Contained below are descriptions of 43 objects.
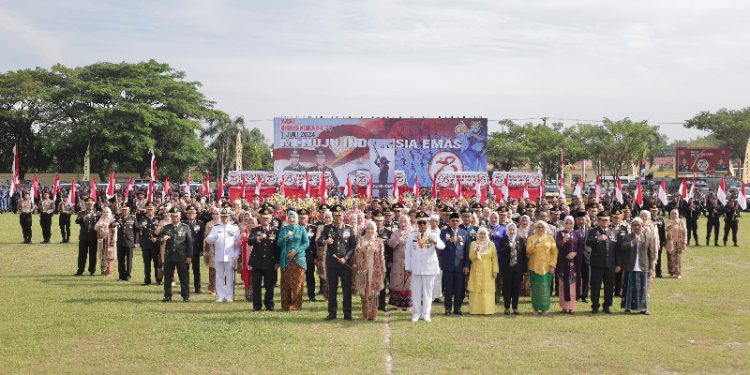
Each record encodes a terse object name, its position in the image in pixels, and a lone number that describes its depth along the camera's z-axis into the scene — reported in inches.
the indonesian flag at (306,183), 1447.0
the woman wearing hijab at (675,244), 624.6
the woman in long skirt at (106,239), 605.0
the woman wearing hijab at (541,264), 452.4
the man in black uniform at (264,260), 456.8
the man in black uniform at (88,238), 613.3
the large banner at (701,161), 2314.2
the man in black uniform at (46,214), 876.6
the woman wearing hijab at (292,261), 452.8
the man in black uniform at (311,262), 508.7
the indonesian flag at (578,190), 1014.6
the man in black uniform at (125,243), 585.9
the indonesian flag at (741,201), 962.1
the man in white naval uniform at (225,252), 485.4
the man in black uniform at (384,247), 467.5
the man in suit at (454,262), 450.0
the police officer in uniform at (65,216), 886.4
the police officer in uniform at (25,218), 874.8
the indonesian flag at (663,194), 893.2
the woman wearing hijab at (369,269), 429.1
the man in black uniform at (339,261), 432.8
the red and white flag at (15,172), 935.3
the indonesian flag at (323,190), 1068.3
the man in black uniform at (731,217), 895.0
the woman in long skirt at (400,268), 465.7
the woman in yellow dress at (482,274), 446.9
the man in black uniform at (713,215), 898.1
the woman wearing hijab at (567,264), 457.4
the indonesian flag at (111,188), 857.5
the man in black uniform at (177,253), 485.4
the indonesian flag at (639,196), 816.5
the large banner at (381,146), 1875.0
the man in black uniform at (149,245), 552.4
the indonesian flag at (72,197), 891.9
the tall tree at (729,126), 2459.4
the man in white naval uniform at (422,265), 427.5
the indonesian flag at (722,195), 941.2
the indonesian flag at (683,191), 865.5
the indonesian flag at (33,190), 940.0
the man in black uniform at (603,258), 457.4
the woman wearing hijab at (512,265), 459.2
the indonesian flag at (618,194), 914.7
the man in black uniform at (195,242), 531.8
